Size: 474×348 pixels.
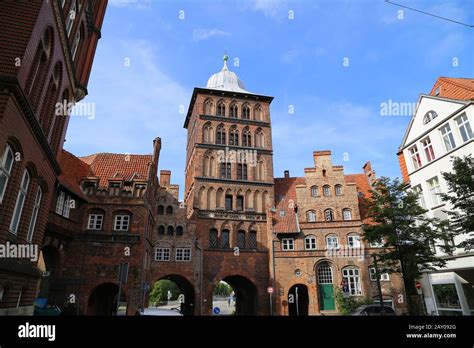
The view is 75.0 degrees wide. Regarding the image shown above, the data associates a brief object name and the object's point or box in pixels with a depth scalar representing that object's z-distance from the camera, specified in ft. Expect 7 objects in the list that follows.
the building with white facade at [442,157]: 63.98
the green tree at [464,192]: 48.78
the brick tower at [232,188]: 105.91
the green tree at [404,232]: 59.47
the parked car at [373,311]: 63.31
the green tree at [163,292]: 239.09
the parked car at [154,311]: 39.93
